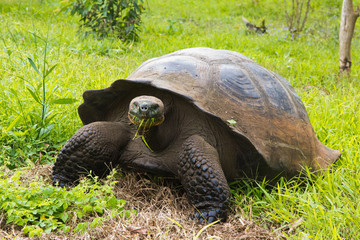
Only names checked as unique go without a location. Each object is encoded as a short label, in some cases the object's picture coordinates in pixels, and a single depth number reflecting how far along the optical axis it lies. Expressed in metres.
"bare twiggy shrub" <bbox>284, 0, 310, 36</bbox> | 8.60
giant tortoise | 2.42
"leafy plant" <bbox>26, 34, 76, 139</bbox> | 3.04
